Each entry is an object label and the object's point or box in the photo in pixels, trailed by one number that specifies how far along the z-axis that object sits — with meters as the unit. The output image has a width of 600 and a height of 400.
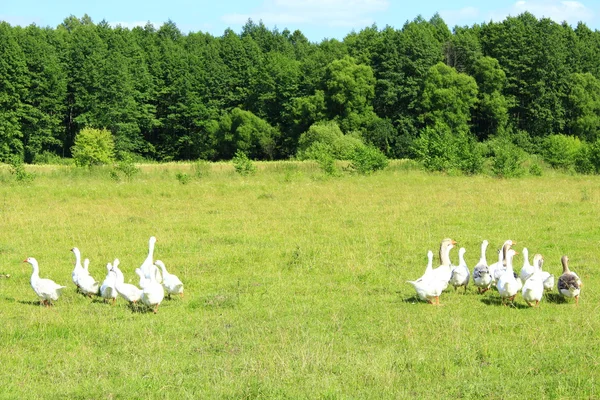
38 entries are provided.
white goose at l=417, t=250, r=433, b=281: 13.05
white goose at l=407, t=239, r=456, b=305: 12.59
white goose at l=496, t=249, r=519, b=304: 12.55
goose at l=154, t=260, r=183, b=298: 13.23
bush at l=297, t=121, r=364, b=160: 56.97
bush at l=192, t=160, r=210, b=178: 37.47
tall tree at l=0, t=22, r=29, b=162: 72.69
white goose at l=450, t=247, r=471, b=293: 13.68
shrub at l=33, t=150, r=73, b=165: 75.47
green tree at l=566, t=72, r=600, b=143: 79.69
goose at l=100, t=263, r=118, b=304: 12.75
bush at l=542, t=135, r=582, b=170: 48.53
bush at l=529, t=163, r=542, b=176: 41.81
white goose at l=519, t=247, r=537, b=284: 14.12
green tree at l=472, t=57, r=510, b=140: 79.81
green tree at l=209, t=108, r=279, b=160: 82.94
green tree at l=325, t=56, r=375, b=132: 78.00
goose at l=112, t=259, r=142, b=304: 12.52
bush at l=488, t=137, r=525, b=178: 39.84
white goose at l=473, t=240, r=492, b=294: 13.55
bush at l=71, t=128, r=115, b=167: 67.19
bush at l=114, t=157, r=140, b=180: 35.97
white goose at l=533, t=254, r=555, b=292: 13.32
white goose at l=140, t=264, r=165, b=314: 12.18
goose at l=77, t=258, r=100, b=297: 13.37
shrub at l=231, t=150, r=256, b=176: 39.03
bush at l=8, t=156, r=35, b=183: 33.25
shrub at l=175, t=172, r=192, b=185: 34.31
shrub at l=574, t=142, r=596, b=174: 45.12
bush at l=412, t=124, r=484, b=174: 41.34
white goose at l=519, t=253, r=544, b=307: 12.29
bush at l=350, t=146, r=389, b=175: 40.38
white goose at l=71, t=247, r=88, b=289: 13.51
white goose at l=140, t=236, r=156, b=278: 13.83
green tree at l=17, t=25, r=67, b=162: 76.88
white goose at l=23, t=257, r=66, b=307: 12.66
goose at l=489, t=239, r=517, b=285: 14.27
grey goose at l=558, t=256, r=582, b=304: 12.55
